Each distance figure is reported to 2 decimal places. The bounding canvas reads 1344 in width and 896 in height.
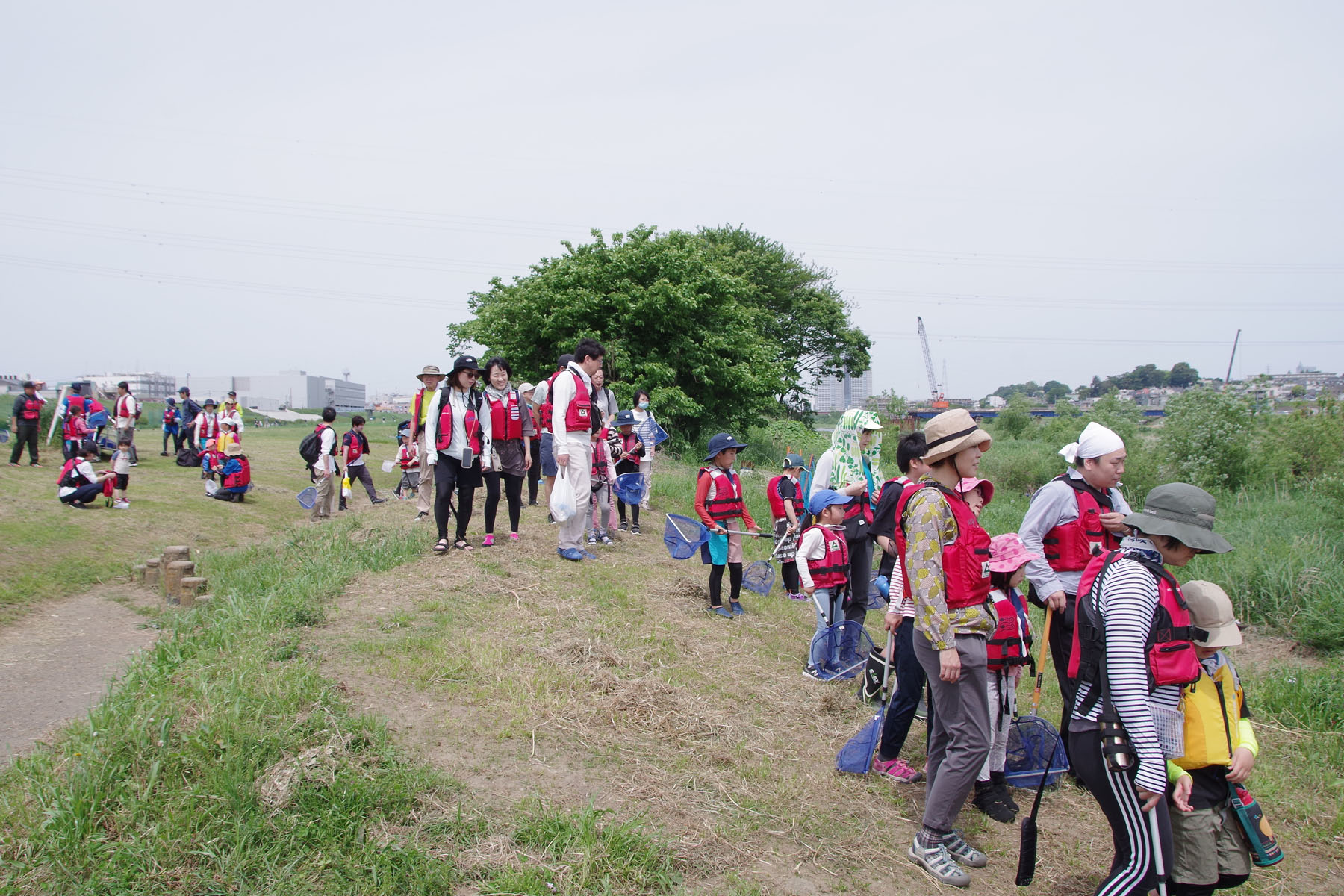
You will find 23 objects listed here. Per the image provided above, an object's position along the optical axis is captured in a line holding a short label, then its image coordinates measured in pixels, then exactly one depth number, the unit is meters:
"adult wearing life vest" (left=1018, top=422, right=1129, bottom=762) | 4.18
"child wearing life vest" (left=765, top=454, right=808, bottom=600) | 7.38
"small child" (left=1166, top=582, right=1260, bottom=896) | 2.55
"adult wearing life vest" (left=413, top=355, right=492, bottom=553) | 7.33
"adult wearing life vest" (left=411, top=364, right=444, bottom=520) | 9.75
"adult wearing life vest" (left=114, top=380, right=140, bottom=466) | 15.42
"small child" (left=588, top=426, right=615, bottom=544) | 9.33
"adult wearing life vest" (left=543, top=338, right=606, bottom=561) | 7.41
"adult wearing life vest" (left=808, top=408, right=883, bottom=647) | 6.21
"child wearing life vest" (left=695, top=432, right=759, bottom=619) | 6.93
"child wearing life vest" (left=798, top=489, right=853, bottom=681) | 5.92
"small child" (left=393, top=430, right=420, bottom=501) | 13.09
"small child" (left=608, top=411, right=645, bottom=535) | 10.02
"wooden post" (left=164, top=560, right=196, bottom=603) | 7.39
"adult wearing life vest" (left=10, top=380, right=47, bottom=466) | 14.62
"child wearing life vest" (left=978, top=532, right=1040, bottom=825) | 3.95
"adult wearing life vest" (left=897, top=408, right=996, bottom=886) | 3.32
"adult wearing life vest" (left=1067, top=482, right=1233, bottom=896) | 2.56
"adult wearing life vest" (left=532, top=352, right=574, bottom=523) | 9.97
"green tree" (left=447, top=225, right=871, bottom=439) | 20.92
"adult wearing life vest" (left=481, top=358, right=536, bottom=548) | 8.53
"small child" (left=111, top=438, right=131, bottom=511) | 11.62
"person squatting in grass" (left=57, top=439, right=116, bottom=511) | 10.98
